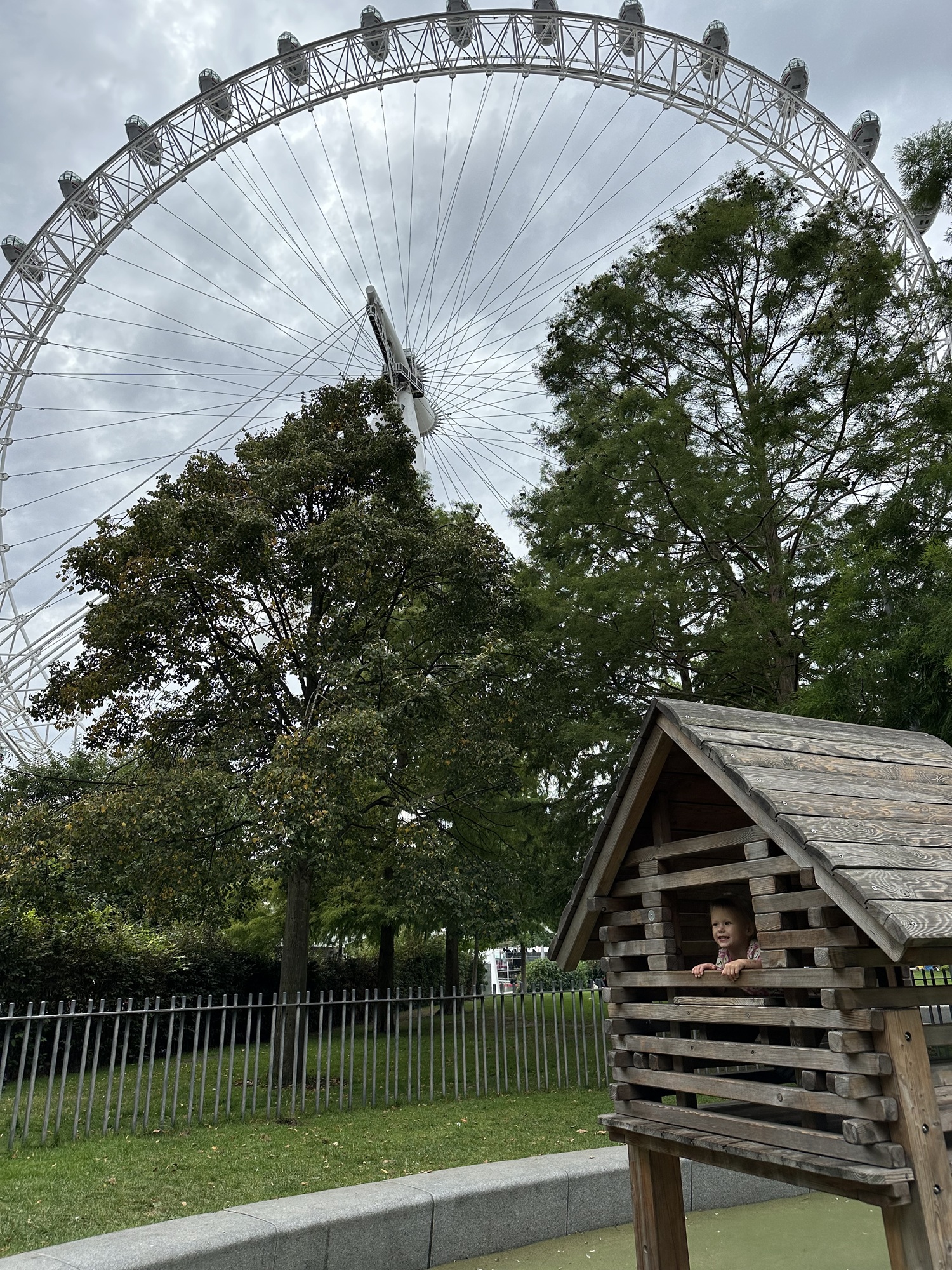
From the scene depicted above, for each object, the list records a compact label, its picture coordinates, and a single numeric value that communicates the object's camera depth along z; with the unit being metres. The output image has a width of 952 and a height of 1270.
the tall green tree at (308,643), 12.34
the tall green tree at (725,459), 12.00
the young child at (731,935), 4.73
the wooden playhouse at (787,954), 3.60
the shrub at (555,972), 26.92
